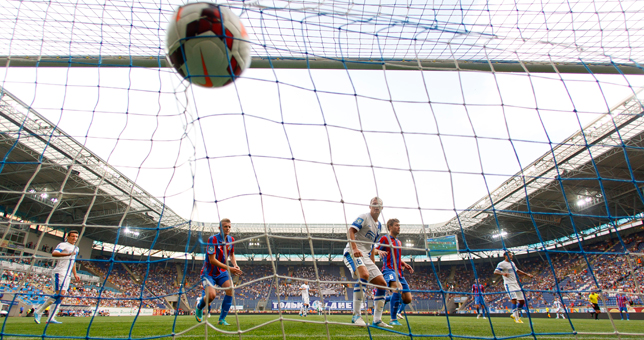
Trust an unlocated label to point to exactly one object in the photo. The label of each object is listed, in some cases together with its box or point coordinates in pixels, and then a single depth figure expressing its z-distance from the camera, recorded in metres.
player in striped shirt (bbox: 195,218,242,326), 5.03
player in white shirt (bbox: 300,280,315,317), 17.03
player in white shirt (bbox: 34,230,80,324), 6.04
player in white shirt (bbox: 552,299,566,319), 18.53
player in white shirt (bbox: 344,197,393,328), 4.44
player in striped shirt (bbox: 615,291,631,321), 13.78
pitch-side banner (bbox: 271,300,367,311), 30.38
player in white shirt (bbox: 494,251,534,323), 8.17
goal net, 4.03
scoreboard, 25.48
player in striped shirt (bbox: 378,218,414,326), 4.93
